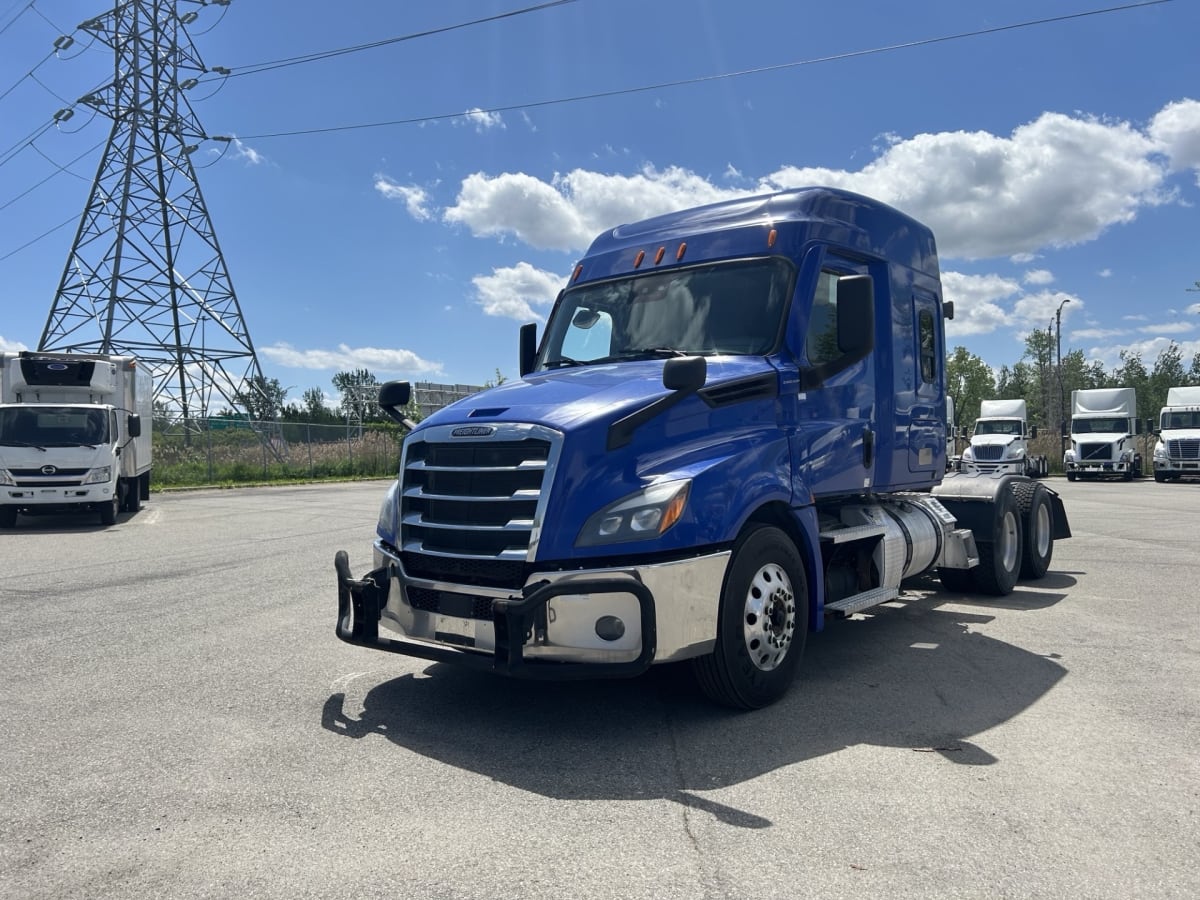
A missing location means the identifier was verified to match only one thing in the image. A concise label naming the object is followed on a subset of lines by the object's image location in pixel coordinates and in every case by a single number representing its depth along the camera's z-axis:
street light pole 45.17
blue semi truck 4.33
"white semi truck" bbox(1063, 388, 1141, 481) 35.59
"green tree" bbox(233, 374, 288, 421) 35.32
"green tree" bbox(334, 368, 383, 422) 59.99
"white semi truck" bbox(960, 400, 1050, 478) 31.95
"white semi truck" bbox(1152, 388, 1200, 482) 33.81
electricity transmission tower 32.00
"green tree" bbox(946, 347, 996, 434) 76.32
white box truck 15.23
